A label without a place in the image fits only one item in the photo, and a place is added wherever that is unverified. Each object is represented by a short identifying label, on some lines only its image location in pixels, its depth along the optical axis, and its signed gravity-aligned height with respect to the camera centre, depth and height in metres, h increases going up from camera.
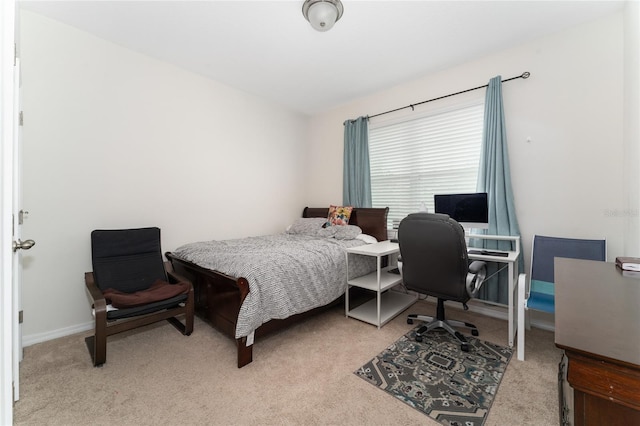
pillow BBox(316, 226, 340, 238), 3.43 -0.26
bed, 1.92 -0.72
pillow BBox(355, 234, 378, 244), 3.26 -0.33
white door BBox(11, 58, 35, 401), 1.51 -0.26
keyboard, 2.39 -0.38
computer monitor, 2.60 +0.05
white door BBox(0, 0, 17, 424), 0.76 +0.04
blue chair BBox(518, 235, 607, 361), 1.97 -0.45
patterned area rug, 1.51 -1.11
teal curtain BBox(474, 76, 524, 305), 2.67 +0.29
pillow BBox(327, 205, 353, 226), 3.66 -0.04
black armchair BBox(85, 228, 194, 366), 1.96 -0.66
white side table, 2.54 -0.88
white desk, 2.13 -0.41
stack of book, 1.24 -0.26
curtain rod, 2.61 +1.38
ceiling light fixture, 2.03 +1.58
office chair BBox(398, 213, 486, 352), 1.99 -0.40
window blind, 3.00 +0.69
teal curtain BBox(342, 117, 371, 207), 3.83 +0.71
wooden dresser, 0.55 -0.31
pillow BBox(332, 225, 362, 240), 3.28 -0.25
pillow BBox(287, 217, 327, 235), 3.73 -0.20
